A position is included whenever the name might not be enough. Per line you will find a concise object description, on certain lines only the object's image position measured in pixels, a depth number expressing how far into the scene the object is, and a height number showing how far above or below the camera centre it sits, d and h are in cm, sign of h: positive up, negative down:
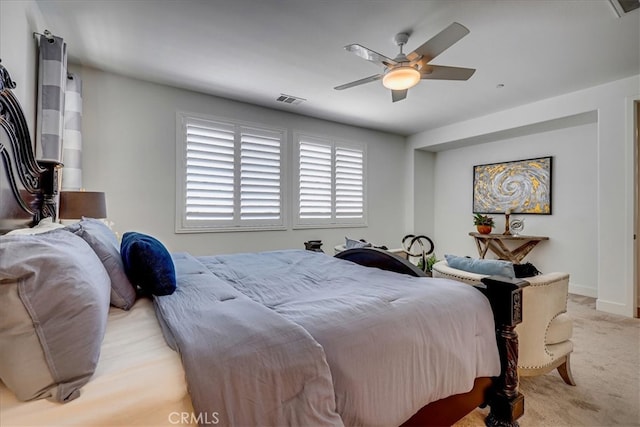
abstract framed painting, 459 +56
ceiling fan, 212 +127
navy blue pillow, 137 -26
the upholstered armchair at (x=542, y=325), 172 -63
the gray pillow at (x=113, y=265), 131 -24
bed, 75 -43
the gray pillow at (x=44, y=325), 73 -30
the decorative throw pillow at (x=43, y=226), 142 -9
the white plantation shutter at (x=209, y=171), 380 +57
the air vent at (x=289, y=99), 399 +162
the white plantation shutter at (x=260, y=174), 418 +60
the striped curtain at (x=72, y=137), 280 +72
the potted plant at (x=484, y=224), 490 -6
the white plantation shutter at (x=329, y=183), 476 +58
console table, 452 -39
